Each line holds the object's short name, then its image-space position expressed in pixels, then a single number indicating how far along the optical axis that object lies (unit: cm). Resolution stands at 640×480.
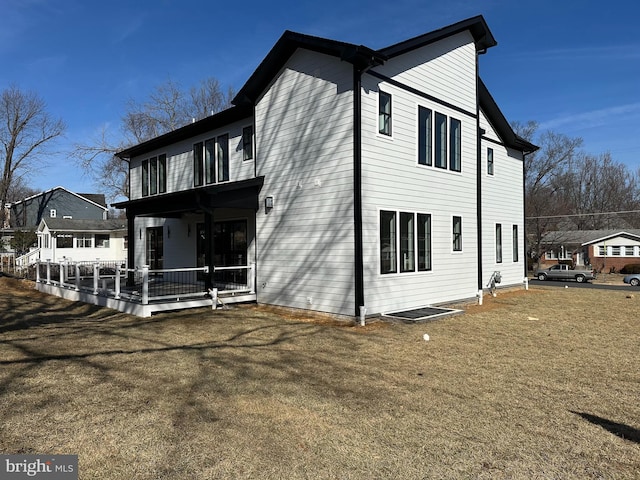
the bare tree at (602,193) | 4956
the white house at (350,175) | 969
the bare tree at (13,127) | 4003
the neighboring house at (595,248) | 4088
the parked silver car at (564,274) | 3164
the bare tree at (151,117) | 3384
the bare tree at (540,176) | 4172
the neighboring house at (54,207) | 4697
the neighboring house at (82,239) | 3031
